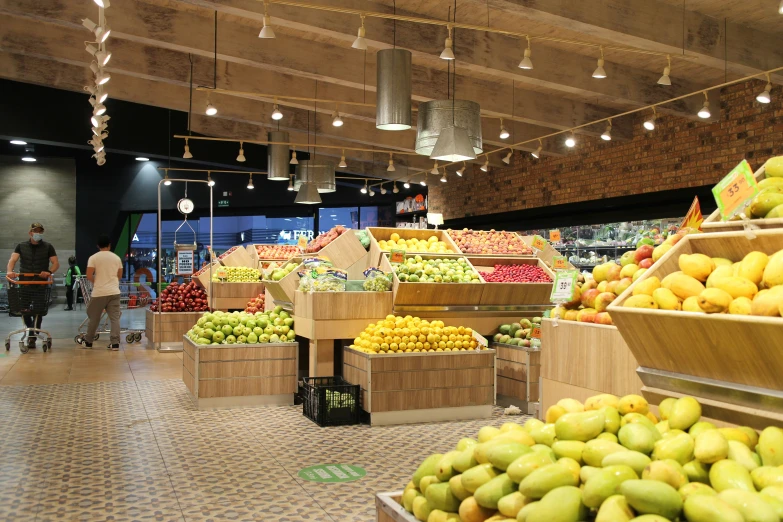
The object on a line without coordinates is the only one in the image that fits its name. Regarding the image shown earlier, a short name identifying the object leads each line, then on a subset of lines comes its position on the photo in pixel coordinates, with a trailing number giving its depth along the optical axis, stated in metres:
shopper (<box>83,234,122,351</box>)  9.99
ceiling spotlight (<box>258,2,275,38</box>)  6.21
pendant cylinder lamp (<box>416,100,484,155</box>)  7.08
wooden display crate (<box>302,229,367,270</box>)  7.30
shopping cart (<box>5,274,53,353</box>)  9.44
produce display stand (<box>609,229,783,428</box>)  2.12
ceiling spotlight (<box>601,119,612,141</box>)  10.30
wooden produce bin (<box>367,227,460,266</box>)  7.23
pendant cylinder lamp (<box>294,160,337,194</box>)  11.78
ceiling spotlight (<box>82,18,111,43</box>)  6.56
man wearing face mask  9.88
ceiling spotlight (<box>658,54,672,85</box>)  7.72
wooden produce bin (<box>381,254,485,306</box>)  6.48
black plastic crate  5.71
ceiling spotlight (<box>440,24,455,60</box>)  6.64
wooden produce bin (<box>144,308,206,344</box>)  10.48
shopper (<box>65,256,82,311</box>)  18.16
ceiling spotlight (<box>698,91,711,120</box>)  8.85
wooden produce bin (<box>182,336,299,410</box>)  6.31
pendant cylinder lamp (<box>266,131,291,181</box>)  11.83
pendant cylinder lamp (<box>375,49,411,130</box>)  7.00
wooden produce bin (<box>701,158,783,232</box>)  2.53
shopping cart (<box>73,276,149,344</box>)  11.06
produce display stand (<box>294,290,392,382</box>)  6.34
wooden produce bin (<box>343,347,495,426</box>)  5.72
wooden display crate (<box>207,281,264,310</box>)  10.16
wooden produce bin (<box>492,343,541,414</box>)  6.21
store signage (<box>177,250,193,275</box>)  12.18
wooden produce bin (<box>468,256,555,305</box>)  6.90
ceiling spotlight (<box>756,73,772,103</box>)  8.16
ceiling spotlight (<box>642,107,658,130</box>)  9.70
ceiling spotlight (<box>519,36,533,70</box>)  7.11
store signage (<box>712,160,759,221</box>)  2.59
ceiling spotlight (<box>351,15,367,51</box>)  6.59
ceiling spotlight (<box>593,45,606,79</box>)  7.36
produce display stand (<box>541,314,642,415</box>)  3.11
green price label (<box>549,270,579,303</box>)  3.79
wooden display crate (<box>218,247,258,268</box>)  11.58
